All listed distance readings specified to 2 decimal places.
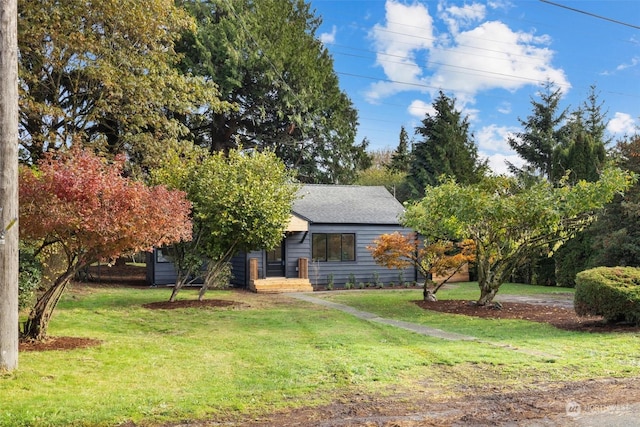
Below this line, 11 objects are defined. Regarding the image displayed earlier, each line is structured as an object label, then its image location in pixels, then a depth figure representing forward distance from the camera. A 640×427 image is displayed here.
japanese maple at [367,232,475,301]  14.30
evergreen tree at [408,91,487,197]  31.58
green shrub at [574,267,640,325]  9.32
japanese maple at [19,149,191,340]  6.83
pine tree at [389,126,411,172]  45.84
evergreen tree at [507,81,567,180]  34.75
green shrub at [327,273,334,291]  19.78
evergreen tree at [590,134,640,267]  16.19
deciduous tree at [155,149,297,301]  12.70
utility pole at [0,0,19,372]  5.86
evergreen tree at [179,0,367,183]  24.80
